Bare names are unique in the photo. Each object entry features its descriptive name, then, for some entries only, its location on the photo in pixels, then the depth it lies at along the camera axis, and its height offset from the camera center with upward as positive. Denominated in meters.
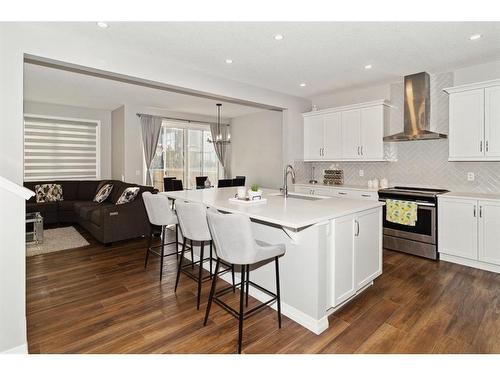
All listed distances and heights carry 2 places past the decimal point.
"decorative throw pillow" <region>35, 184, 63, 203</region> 5.92 -0.18
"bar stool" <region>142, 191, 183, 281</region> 3.20 -0.31
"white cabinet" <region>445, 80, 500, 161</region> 3.60 +0.84
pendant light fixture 7.22 +1.41
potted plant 3.03 -0.10
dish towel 4.04 -0.40
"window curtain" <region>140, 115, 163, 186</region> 6.82 +1.20
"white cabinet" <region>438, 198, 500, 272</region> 3.47 -0.61
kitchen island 2.25 -0.58
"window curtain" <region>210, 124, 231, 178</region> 8.42 +0.99
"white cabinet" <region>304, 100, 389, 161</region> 4.79 +0.97
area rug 4.30 -0.97
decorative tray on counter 2.88 -0.17
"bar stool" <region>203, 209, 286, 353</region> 2.03 -0.44
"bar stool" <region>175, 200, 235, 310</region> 2.59 -0.35
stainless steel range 3.91 -0.64
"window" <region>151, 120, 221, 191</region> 7.40 +0.83
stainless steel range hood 4.30 +1.20
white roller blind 6.26 +0.84
